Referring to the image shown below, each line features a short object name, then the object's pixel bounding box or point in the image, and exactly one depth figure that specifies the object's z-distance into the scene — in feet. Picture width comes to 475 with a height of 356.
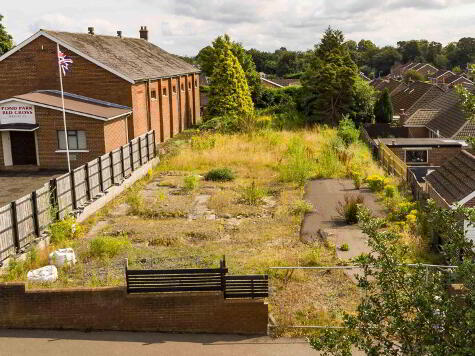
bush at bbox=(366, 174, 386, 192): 68.49
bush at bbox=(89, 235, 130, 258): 44.50
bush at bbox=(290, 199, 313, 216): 58.71
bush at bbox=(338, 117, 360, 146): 102.78
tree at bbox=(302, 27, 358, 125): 130.52
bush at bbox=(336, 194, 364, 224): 55.36
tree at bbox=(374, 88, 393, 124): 140.15
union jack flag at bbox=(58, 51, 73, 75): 69.21
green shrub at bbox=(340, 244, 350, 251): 46.88
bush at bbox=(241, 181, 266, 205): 63.00
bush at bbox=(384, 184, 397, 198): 64.34
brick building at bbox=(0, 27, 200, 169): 79.41
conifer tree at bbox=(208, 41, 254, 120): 135.23
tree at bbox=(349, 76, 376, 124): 133.18
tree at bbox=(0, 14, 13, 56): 172.65
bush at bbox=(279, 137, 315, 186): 74.28
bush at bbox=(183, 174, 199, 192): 70.59
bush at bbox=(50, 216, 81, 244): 48.60
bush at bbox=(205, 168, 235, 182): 75.97
